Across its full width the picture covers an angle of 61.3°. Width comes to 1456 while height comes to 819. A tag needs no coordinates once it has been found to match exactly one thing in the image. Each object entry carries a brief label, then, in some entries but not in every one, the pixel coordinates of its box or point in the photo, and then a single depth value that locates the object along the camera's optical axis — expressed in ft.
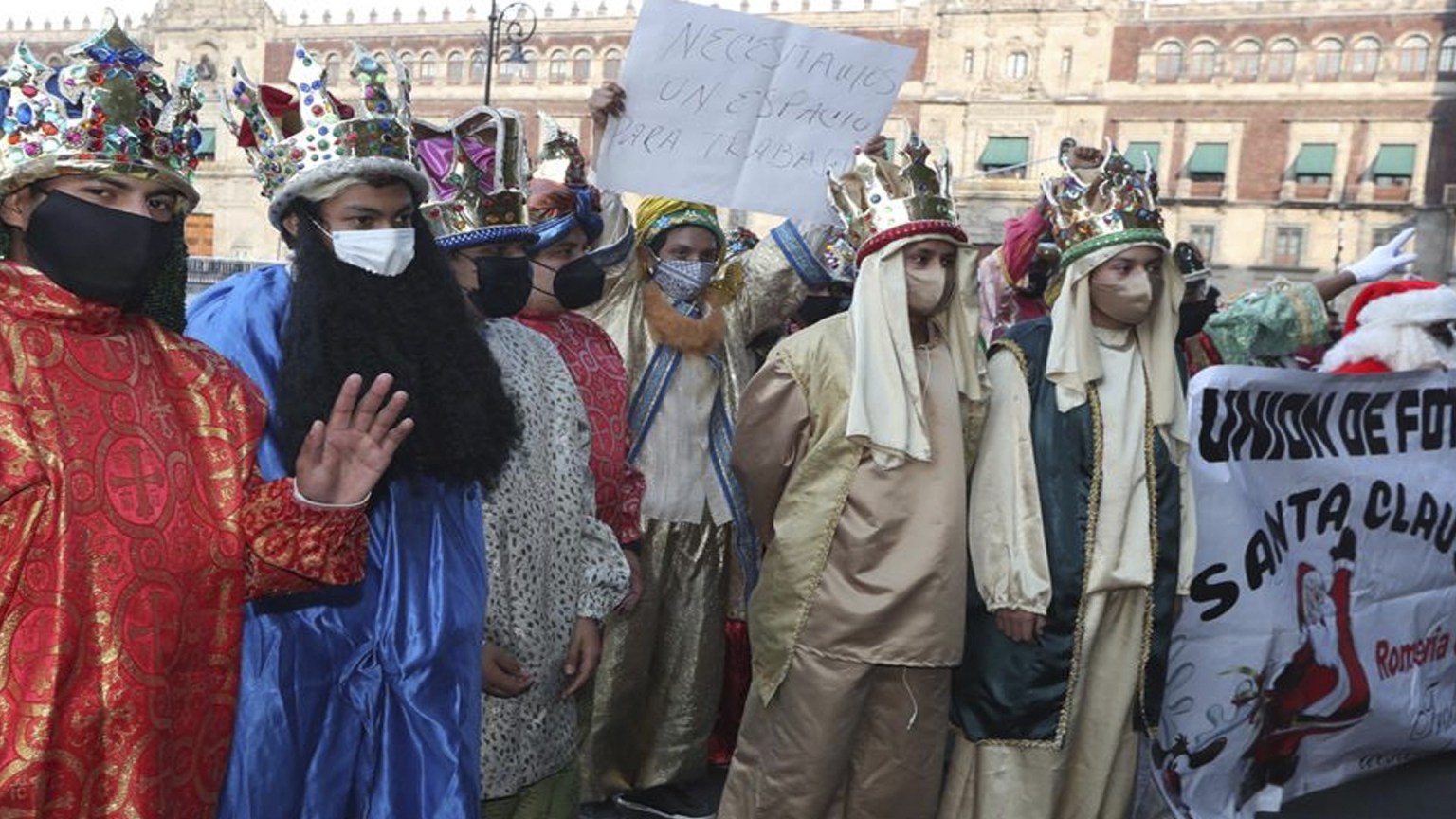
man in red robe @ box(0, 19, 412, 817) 5.20
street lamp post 66.23
